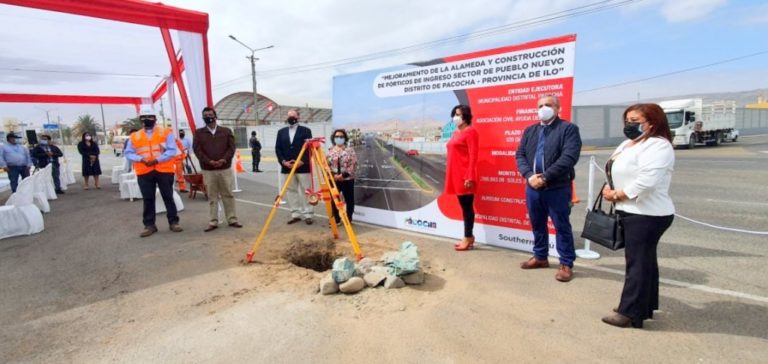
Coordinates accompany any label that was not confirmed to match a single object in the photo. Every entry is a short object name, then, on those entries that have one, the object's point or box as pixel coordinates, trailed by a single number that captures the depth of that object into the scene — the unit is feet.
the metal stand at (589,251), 14.23
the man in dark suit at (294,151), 19.90
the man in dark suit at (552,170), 11.42
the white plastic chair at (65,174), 35.96
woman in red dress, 14.35
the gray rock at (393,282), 11.33
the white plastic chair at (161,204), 23.99
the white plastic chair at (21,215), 18.95
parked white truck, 69.77
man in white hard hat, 17.83
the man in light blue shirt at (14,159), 29.55
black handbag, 9.11
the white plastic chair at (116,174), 38.12
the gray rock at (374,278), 11.50
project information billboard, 14.08
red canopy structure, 15.11
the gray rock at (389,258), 12.08
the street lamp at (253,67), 87.92
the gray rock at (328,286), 11.10
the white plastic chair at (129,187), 28.91
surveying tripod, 14.24
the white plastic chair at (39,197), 24.81
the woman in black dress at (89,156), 34.68
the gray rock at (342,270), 11.26
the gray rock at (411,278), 11.71
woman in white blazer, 8.30
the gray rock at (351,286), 11.11
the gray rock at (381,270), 11.73
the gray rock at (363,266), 11.85
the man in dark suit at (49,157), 34.65
